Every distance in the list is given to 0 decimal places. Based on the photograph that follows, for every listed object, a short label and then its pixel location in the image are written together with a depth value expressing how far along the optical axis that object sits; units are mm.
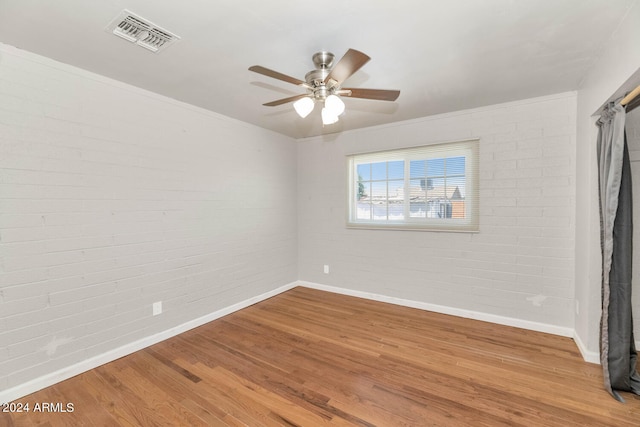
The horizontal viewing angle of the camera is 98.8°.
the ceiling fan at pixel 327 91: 1789
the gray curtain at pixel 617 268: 1942
